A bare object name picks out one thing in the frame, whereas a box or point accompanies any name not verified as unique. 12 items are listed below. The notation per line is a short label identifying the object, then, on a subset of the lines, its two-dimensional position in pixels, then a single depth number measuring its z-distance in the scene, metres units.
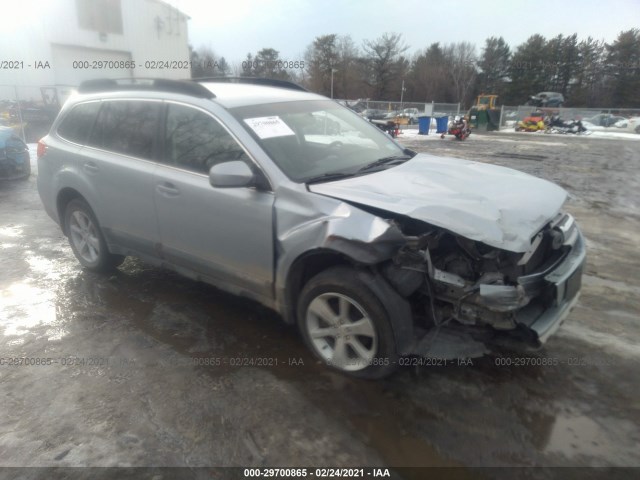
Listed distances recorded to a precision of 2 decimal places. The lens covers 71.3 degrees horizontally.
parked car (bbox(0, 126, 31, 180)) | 9.22
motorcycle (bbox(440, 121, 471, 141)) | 21.45
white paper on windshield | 3.24
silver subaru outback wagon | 2.62
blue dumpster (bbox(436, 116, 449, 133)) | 26.08
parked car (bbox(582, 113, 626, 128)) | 31.38
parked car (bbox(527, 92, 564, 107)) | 39.41
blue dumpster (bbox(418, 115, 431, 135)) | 25.40
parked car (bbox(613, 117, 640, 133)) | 27.80
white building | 28.12
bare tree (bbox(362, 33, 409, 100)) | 63.28
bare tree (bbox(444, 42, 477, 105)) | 66.31
